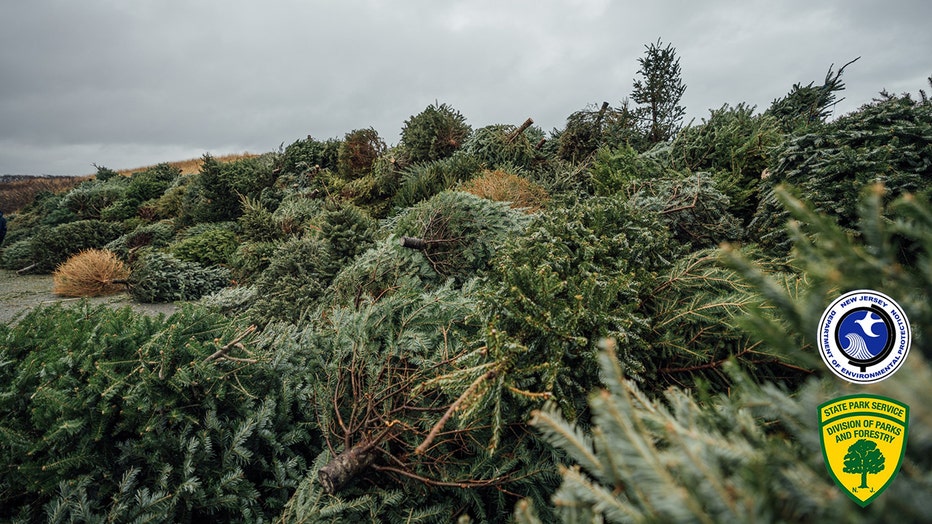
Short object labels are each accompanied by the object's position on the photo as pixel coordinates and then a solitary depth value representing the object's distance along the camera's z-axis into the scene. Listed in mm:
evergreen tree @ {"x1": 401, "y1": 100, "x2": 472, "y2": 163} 8672
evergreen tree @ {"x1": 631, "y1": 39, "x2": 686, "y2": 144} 7320
